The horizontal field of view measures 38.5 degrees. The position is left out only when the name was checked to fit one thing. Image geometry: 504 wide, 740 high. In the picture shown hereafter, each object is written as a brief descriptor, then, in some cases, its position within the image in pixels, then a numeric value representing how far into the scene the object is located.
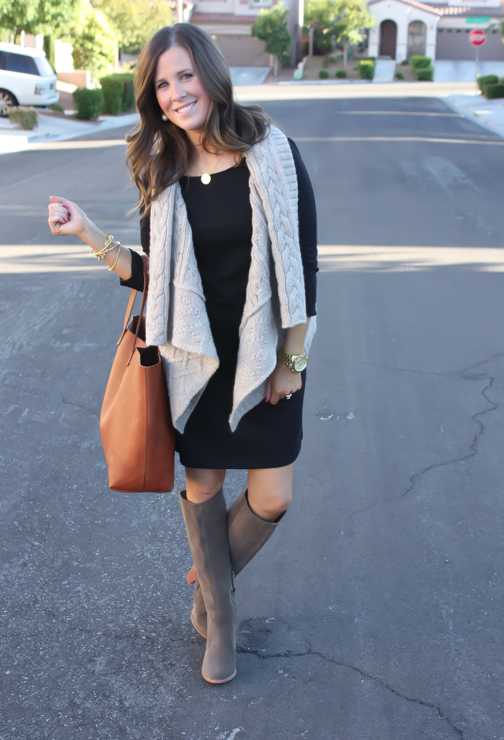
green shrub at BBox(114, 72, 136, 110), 27.61
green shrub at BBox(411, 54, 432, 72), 53.78
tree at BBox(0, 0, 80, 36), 22.19
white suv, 20.47
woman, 2.04
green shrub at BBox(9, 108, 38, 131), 18.73
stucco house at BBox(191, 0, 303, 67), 61.00
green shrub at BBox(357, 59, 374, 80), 51.12
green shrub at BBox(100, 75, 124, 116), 25.59
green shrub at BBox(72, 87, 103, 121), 23.06
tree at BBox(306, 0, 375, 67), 56.81
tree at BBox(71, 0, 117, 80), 30.00
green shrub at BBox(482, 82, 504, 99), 30.47
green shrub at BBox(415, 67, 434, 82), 50.53
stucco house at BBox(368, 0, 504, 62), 62.34
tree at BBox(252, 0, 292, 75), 55.53
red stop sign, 34.94
